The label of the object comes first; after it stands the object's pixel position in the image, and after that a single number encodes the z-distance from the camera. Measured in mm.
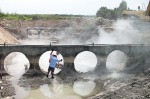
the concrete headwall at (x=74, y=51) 10474
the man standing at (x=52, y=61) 9294
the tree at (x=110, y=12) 33370
